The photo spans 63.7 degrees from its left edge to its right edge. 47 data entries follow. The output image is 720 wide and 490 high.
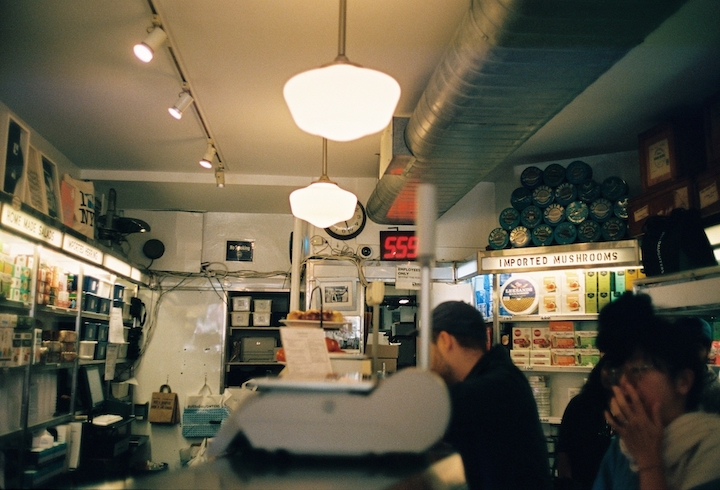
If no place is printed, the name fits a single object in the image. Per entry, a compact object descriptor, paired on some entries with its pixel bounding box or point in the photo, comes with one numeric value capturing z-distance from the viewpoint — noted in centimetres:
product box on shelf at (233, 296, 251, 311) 764
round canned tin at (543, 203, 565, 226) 541
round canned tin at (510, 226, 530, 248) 555
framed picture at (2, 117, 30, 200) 425
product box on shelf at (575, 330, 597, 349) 525
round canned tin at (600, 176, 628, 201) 516
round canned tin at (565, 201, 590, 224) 528
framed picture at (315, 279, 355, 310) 659
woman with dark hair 163
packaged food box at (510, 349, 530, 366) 549
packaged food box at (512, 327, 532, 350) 556
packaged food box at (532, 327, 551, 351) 549
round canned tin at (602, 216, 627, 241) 513
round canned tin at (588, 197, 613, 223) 519
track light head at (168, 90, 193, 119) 434
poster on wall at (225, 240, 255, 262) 777
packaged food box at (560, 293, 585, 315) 536
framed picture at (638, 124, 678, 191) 454
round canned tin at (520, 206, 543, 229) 552
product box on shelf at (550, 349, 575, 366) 532
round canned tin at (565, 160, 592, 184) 535
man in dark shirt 207
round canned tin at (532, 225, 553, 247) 544
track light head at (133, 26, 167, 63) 343
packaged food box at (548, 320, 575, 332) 536
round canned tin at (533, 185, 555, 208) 551
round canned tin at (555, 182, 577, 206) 538
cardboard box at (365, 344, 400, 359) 453
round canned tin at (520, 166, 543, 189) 559
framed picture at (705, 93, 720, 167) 404
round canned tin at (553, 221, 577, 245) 530
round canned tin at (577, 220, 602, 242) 521
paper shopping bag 718
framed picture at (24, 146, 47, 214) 452
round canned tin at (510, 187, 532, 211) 563
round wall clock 696
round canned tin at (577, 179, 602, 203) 528
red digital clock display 685
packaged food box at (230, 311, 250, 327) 760
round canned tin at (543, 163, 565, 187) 548
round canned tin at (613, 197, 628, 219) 513
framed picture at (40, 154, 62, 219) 488
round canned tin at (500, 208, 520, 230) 565
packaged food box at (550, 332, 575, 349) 534
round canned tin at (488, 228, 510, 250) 568
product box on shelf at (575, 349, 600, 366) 521
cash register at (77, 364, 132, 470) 554
